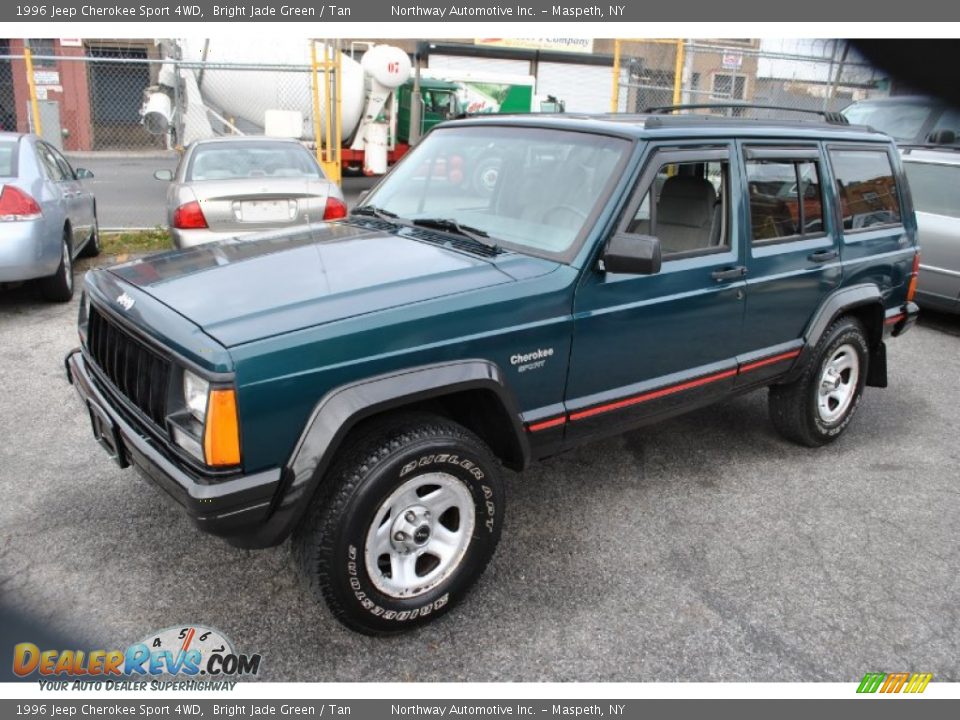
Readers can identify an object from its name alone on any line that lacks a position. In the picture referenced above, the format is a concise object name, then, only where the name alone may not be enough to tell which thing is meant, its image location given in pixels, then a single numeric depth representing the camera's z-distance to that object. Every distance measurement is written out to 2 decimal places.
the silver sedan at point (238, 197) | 6.62
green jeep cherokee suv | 2.46
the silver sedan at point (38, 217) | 6.03
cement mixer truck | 14.38
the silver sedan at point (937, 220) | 7.06
